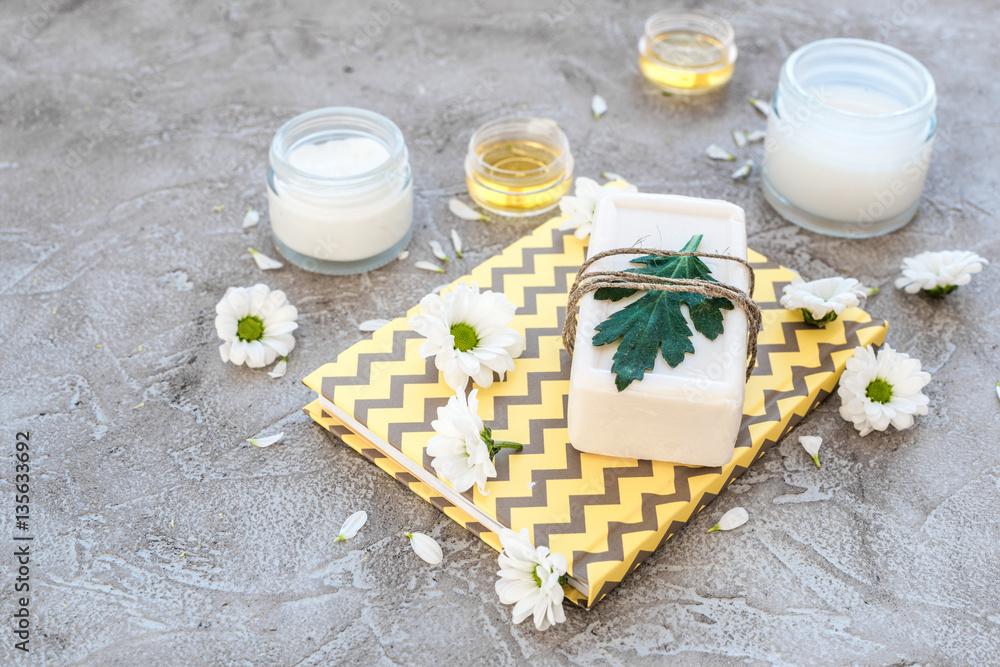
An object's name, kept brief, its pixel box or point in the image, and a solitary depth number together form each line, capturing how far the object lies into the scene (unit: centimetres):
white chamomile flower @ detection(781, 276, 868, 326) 63
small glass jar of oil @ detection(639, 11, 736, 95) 78
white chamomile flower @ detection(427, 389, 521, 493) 58
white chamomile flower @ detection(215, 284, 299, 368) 64
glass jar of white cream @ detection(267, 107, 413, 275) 66
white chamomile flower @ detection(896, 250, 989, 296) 66
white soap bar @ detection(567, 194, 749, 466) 56
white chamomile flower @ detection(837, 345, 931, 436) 62
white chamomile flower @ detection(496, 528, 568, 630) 56
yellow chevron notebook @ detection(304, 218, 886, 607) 58
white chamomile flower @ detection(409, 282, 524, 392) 60
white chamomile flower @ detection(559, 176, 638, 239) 67
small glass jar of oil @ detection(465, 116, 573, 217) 71
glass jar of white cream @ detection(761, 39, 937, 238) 67
